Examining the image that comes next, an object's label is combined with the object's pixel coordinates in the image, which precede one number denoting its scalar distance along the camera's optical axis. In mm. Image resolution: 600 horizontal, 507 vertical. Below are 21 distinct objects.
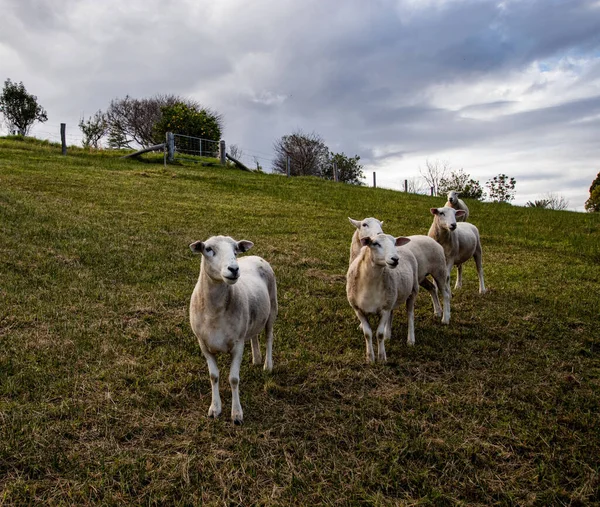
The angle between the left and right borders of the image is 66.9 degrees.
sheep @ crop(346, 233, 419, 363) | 5438
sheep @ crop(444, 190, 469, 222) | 11430
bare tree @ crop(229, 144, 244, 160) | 46062
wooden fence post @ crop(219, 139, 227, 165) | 28422
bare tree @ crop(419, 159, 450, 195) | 37250
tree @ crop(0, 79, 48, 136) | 36344
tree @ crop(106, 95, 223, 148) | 45844
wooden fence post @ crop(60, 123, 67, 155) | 25859
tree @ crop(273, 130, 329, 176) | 42062
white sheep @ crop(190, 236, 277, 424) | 4047
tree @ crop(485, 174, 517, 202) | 36188
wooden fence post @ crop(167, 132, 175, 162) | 25739
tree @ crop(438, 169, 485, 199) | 34719
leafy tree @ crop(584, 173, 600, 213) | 34125
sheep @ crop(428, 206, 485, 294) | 8242
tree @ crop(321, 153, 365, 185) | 41375
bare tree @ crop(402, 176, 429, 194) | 37500
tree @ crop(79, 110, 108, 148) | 38344
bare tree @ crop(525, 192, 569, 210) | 26772
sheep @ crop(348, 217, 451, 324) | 6873
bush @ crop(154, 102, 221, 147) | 30219
